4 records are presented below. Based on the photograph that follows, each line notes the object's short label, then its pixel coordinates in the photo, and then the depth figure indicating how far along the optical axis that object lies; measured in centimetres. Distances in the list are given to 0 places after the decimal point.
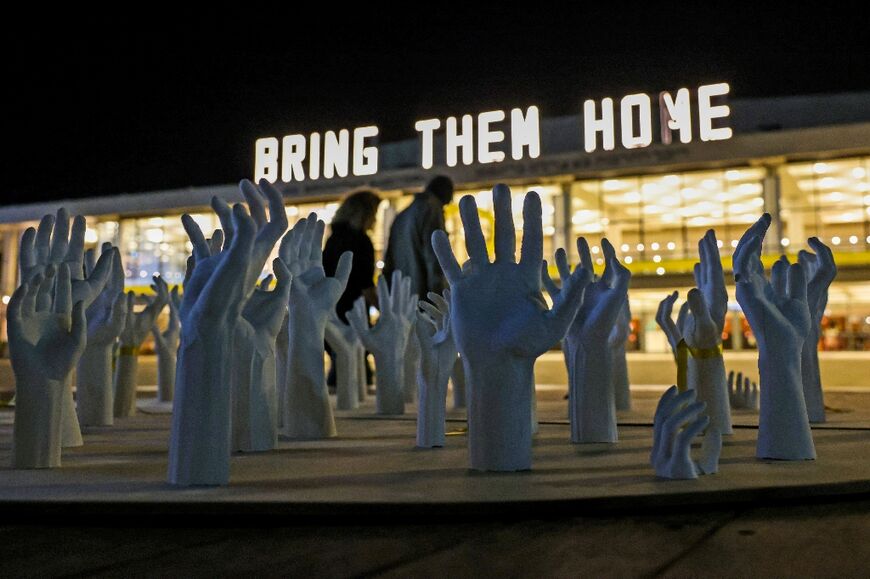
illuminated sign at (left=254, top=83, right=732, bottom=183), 2327
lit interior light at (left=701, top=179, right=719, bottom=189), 2403
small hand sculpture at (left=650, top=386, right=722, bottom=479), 314
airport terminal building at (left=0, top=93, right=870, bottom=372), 2209
